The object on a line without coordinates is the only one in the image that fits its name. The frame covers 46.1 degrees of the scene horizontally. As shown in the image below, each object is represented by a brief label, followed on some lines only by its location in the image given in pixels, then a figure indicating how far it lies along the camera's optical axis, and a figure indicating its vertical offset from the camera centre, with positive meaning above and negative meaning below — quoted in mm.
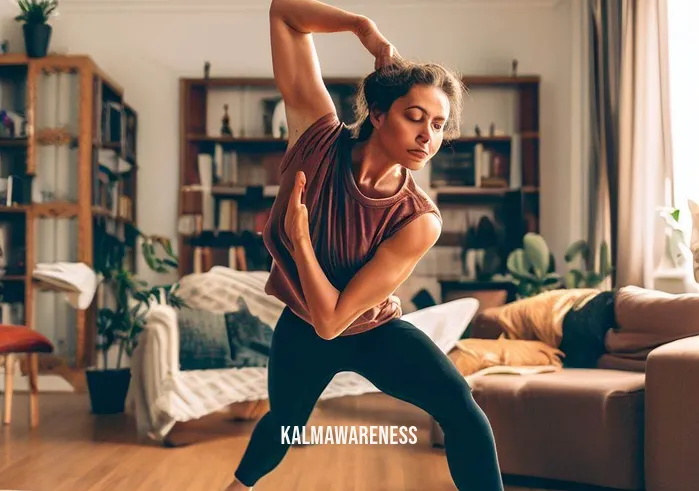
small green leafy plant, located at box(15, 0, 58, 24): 5438 +1631
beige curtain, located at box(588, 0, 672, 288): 4383 +652
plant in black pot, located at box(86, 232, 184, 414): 4645 -403
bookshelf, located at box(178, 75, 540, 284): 5977 +620
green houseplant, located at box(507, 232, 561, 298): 5020 -94
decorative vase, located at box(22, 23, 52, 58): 5445 +1453
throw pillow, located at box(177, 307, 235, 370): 3914 -421
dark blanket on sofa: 3596 -347
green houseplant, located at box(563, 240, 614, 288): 4750 -120
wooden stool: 4039 -465
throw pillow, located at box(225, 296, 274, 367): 4027 -416
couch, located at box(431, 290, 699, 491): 2602 -593
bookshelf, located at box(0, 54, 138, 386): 5410 +414
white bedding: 3775 -558
